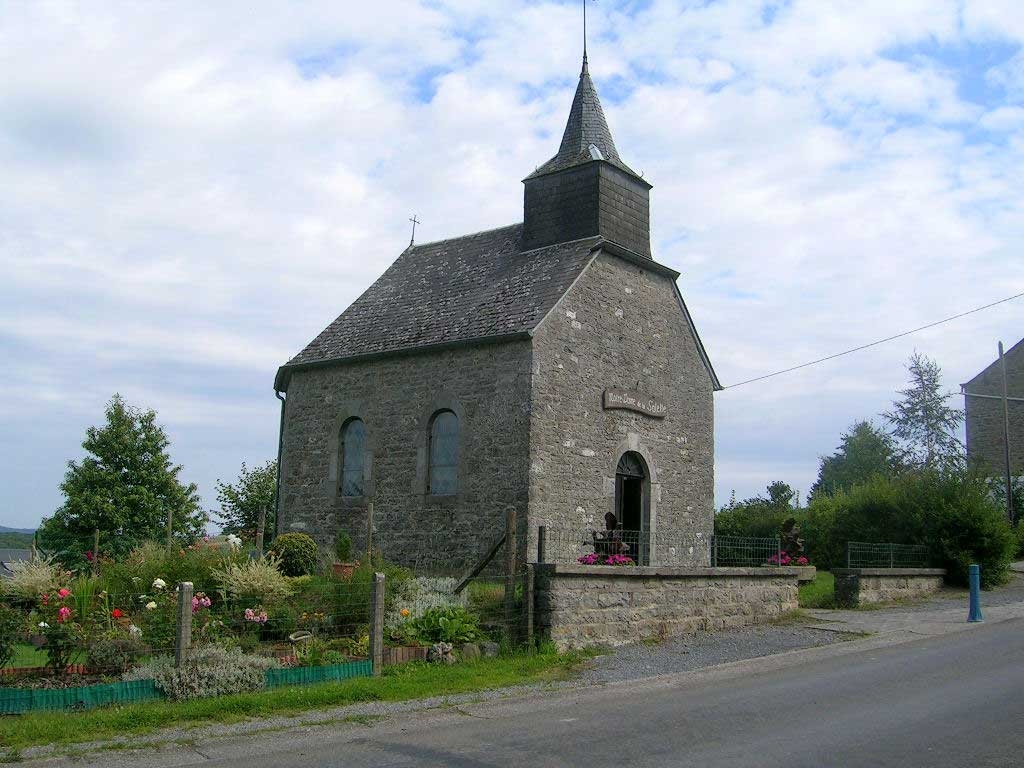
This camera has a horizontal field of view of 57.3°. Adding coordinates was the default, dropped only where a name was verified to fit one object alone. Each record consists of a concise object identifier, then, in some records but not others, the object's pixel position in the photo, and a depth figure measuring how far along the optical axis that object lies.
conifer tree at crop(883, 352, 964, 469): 52.66
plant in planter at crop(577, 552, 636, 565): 14.28
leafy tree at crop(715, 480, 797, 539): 27.97
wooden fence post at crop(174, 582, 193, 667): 9.42
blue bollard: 15.91
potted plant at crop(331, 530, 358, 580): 16.52
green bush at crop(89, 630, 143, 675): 9.50
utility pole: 33.06
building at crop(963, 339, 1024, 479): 41.78
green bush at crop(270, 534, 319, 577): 16.94
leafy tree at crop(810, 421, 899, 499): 58.09
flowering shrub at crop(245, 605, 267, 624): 10.95
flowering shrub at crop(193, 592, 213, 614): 10.94
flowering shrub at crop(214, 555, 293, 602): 11.88
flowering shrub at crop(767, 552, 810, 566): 18.68
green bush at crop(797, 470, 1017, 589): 21.19
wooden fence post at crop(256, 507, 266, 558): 16.06
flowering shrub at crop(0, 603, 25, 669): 8.91
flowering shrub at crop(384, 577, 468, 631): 12.16
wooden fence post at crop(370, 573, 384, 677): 10.80
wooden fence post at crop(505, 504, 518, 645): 12.33
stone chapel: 18.27
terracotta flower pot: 14.21
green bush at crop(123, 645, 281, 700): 9.28
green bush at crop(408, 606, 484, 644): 11.83
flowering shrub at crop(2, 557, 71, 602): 11.04
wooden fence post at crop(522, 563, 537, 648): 12.26
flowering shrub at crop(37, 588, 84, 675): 9.39
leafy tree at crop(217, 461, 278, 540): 35.03
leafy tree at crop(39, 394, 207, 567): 30.62
